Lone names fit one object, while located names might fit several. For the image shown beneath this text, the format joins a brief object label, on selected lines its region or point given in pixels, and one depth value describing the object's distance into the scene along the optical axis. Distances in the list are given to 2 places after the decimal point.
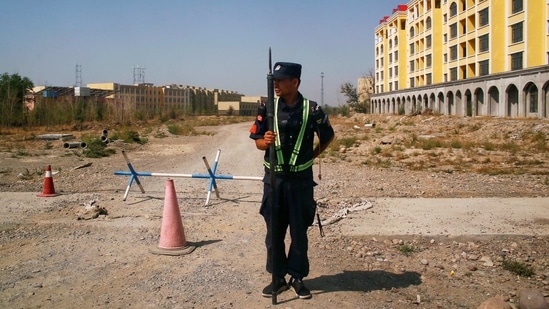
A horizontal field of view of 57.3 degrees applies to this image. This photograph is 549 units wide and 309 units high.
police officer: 4.31
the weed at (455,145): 19.88
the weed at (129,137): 24.36
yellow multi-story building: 37.31
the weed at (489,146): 19.41
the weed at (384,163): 15.22
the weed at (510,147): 19.06
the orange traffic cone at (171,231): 5.88
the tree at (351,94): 92.75
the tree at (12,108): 34.16
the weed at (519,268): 5.15
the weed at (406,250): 5.92
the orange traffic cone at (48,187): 9.55
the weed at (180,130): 33.09
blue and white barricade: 8.62
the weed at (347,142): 21.73
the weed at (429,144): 19.93
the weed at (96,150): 18.64
